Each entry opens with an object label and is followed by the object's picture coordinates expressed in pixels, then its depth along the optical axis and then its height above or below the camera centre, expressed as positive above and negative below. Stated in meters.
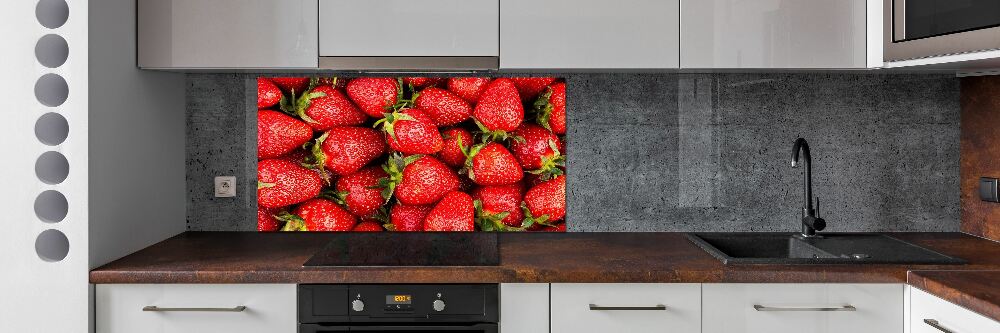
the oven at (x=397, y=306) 1.71 -0.33
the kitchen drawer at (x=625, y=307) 1.72 -0.33
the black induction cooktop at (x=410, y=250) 1.79 -0.23
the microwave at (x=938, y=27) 1.65 +0.34
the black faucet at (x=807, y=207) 2.06 -0.12
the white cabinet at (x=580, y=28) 1.97 +0.37
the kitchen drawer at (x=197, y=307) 1.73 -0.34
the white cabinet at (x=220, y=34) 1.96 +0.35
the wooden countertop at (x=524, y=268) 1.70 -0.24
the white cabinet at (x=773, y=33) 1.97 +0.36
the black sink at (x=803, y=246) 2.08 -0.23
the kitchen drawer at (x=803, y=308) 1.71 -0.33
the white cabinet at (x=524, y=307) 1.73 -0.33
